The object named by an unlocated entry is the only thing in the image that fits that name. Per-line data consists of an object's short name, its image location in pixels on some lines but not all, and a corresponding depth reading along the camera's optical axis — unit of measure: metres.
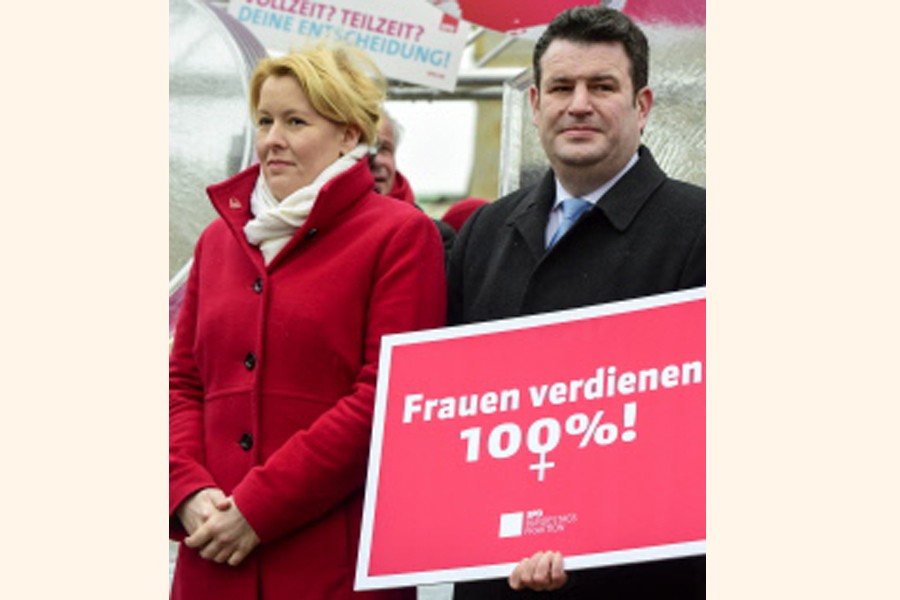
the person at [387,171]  9.20
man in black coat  6.36
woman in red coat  6.33
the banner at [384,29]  11.34
